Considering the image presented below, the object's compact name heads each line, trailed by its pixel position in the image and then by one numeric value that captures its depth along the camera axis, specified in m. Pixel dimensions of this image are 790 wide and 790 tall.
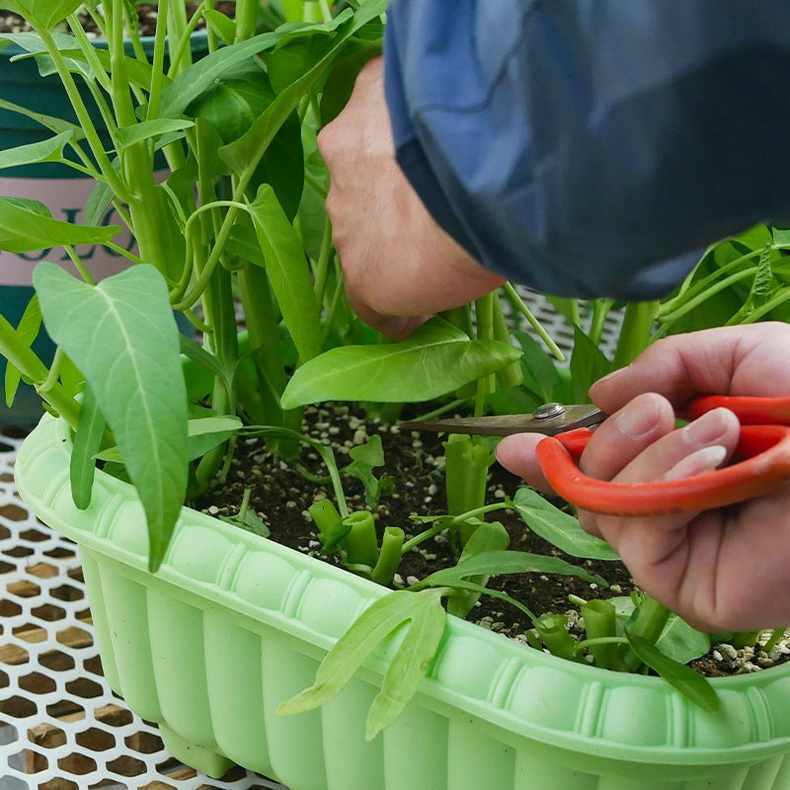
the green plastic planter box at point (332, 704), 0.85
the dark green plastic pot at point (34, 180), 1.12
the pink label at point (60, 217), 1.15
